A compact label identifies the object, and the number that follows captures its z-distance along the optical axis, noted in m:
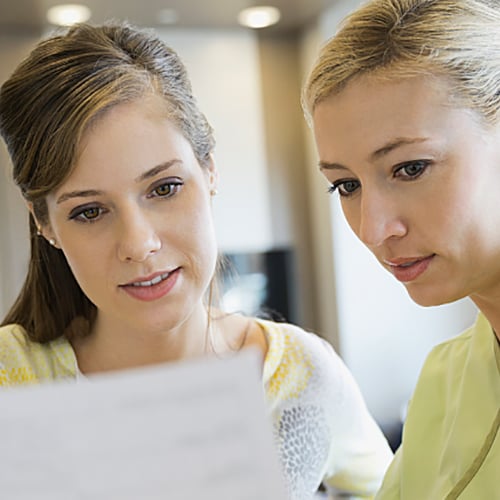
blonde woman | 0.89
